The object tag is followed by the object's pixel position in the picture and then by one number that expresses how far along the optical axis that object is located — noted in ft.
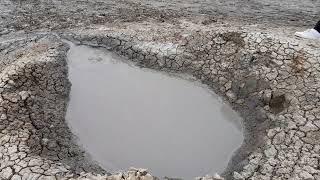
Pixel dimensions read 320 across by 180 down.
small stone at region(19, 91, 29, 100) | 7.94
